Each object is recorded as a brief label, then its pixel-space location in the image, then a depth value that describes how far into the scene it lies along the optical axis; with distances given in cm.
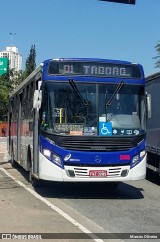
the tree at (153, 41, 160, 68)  4659
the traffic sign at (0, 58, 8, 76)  2800
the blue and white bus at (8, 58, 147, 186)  1128
